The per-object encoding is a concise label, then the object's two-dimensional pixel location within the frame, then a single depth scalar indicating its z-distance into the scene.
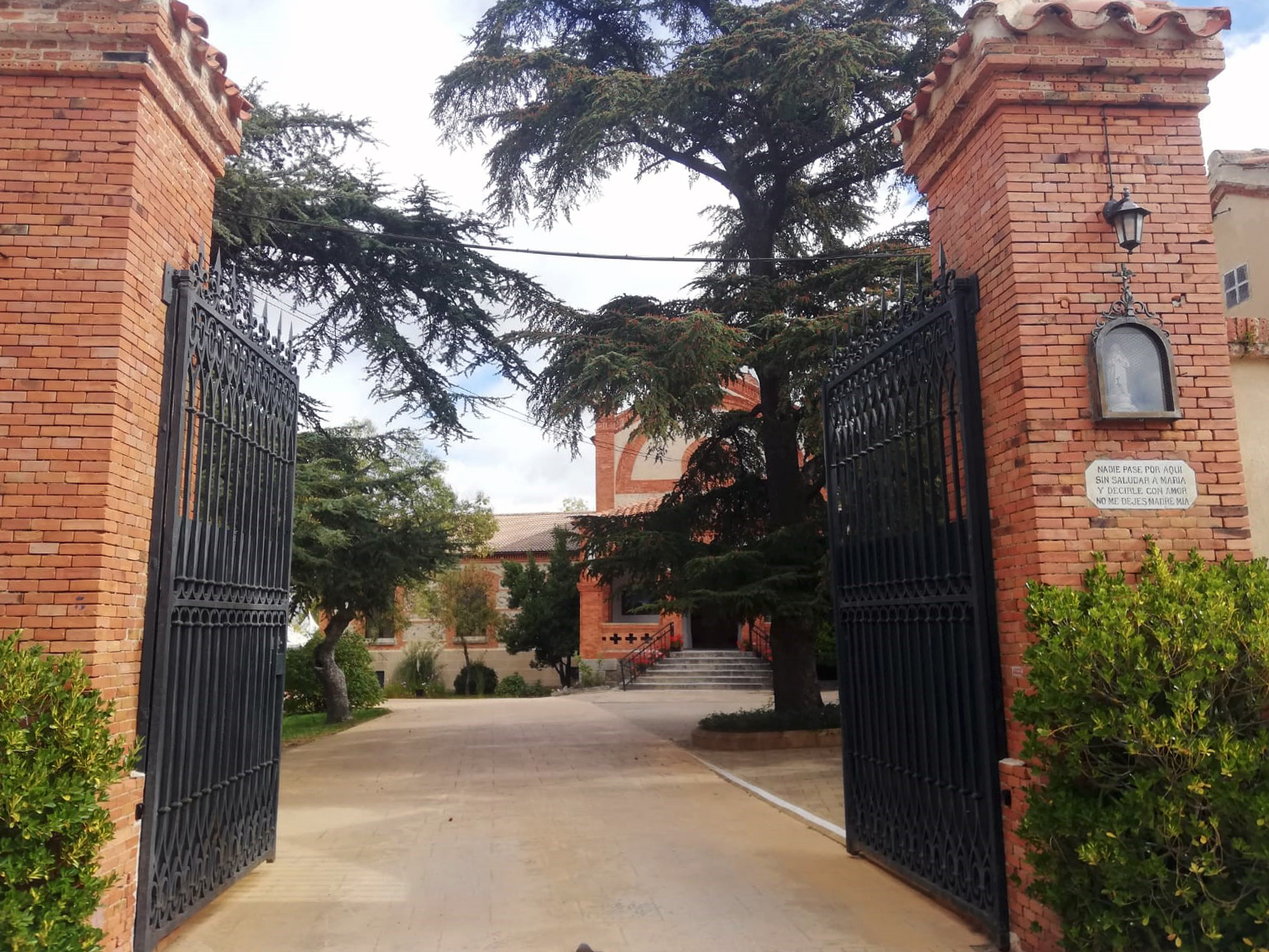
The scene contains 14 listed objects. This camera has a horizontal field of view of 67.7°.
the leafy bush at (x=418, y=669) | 33.97
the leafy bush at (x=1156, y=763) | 3.81
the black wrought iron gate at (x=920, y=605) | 5.29
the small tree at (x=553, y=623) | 32.38
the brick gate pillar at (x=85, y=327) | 4.62
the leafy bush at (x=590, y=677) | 29.34
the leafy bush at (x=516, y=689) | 31.38
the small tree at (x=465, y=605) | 32.97
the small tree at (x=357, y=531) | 14.51
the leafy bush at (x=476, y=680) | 33.72
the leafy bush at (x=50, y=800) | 3.76
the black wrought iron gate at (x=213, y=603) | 5.14
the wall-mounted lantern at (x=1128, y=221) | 5.02
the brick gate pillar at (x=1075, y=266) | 4.92
